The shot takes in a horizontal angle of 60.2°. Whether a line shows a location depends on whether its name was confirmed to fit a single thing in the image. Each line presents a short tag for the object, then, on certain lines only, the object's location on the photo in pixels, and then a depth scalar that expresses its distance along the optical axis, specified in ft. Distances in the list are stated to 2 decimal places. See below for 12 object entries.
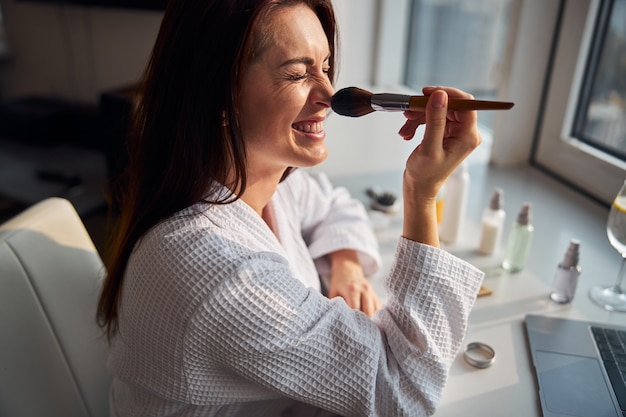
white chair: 2.46
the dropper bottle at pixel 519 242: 3.15
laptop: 2.19
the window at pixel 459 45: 5.72
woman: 2.08
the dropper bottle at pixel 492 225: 3.36
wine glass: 2.81
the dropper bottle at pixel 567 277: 2.86
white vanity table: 2.33
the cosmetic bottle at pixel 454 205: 3.48
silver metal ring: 2.47
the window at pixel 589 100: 4.16
